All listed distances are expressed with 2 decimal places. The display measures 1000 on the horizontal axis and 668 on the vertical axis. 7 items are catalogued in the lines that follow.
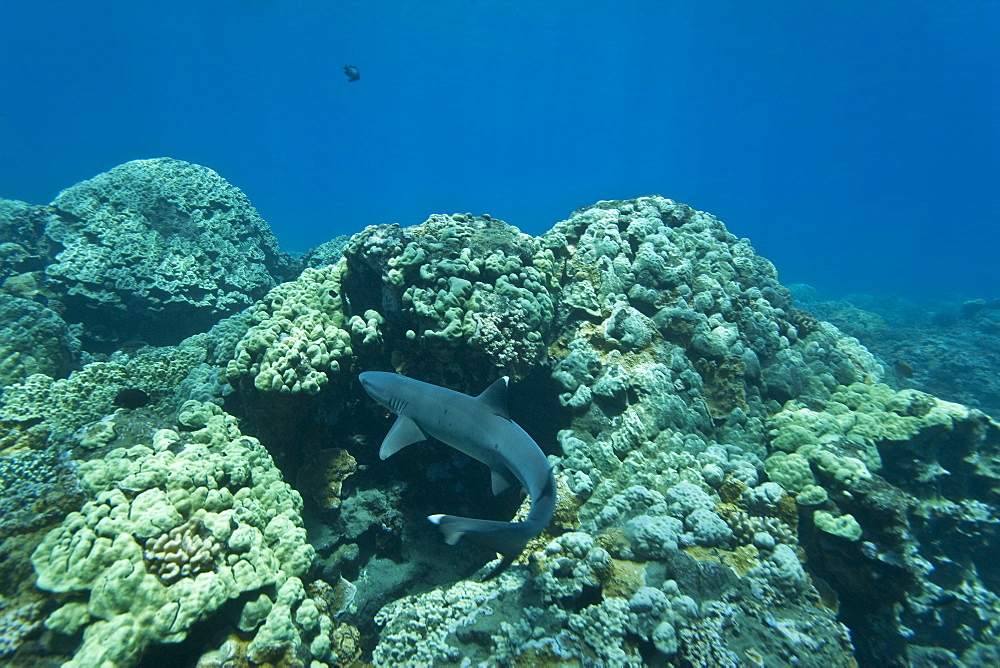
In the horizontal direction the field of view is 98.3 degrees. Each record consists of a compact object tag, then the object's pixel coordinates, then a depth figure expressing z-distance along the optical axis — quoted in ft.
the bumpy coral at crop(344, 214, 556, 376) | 17.35
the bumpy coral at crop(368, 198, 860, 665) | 12.72
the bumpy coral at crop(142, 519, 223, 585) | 10.87
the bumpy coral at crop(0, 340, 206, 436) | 16.14
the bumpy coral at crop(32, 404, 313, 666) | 10.05
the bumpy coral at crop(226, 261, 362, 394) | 16.61
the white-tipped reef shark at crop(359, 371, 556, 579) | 10.83
